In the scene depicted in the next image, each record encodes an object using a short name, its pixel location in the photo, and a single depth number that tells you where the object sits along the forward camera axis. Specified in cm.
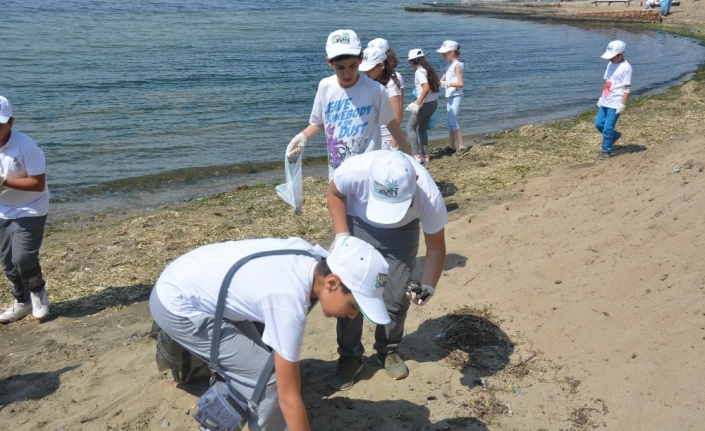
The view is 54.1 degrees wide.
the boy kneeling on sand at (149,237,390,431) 300
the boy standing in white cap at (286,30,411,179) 521
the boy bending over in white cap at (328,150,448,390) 377
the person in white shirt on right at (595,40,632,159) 1010
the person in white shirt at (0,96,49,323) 543
